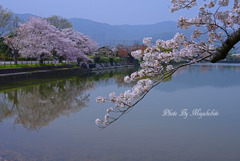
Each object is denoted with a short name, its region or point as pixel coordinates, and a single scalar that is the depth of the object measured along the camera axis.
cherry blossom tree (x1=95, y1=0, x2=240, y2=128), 4.22
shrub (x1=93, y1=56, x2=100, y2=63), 50.99
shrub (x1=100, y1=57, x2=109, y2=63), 53.05
